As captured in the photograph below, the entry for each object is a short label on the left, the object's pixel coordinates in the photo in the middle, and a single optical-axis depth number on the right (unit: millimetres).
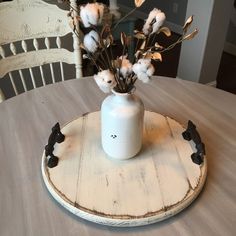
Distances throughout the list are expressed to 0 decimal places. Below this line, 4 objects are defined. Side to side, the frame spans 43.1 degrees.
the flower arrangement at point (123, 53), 627
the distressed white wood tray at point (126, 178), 665
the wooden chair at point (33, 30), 1188
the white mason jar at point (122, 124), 720
